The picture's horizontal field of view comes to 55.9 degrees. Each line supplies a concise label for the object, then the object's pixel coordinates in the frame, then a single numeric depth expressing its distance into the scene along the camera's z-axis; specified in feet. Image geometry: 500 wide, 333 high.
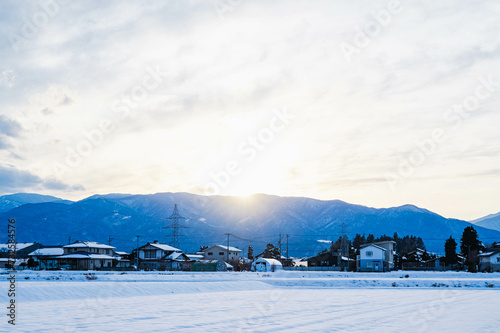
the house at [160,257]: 333.42
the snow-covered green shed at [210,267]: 284.20
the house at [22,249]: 371.97
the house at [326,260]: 366.22
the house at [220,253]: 409.12
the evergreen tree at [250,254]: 471.62
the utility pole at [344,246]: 344.39
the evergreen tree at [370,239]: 525.84
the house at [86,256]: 284.12
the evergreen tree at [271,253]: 402.72
